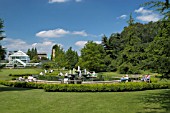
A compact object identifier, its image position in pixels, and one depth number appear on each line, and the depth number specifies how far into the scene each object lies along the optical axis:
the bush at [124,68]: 49.41
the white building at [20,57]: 117.69
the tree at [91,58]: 51.94
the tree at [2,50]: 21.28
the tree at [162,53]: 12.01
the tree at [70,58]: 70.62
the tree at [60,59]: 70.38
